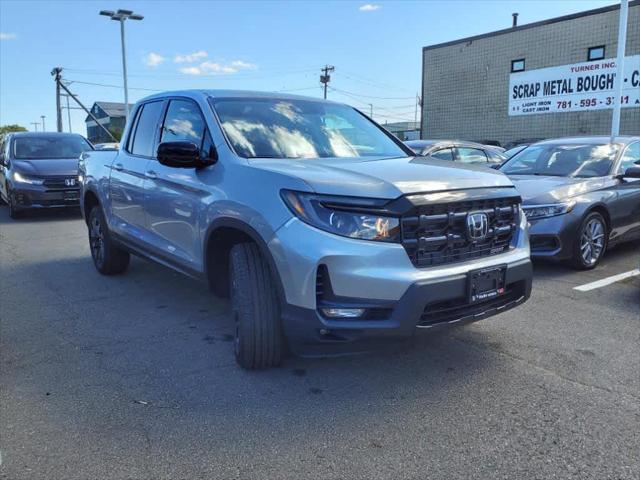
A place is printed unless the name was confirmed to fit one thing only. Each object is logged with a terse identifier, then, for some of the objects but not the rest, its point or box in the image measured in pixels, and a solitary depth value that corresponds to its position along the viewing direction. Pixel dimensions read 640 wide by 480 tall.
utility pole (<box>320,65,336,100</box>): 53.53
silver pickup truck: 2.90
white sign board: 21.20
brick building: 21.66
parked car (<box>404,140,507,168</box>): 9.92
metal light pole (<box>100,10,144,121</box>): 25.73
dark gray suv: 10.91
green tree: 75.12
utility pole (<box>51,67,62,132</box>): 48.16
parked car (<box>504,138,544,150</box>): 19.66
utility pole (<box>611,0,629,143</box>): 12.44
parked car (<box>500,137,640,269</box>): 5.96
